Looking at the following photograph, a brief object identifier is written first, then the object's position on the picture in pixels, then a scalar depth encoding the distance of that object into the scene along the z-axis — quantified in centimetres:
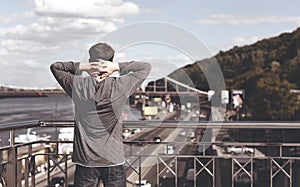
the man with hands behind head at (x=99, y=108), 223
